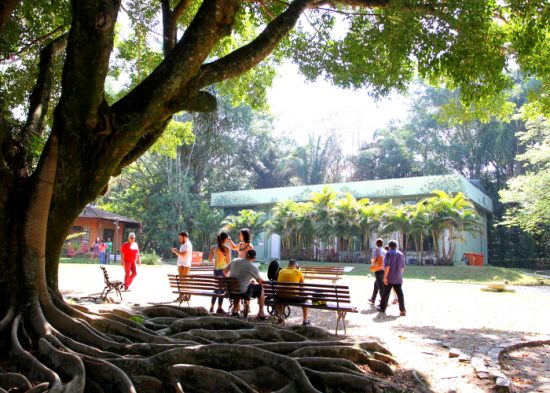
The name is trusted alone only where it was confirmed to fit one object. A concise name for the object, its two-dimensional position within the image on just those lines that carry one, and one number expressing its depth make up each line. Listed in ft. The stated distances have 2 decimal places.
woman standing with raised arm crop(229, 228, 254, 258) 32.17
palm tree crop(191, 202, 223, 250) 125.18
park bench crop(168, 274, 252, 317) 30.48
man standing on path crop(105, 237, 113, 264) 102.37
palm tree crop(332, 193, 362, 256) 97.35
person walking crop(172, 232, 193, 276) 39.88
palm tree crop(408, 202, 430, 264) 88.07
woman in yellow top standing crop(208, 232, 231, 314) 35.81
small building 114.32
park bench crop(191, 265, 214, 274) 46.41
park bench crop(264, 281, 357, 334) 26.91
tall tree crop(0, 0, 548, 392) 16.94
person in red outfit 44.16
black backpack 31.58
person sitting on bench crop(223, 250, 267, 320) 29.99
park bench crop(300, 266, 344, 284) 46.26
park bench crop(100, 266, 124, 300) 37.27
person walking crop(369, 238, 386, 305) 38.06
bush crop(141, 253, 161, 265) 100.32
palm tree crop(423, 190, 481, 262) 86.07
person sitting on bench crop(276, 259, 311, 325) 28.60
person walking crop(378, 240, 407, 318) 34.99
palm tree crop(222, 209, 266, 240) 112.57
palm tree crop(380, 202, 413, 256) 89.81
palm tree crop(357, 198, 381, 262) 94.99
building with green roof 102.04
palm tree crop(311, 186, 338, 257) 99.45
